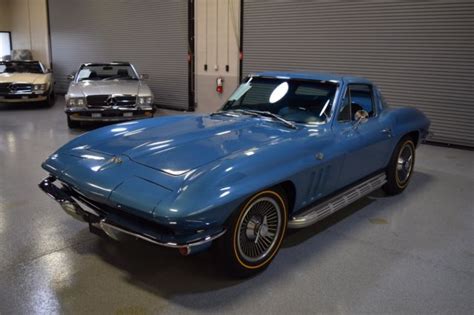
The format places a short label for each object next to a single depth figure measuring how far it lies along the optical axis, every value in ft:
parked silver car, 26.13
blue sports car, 8.33
